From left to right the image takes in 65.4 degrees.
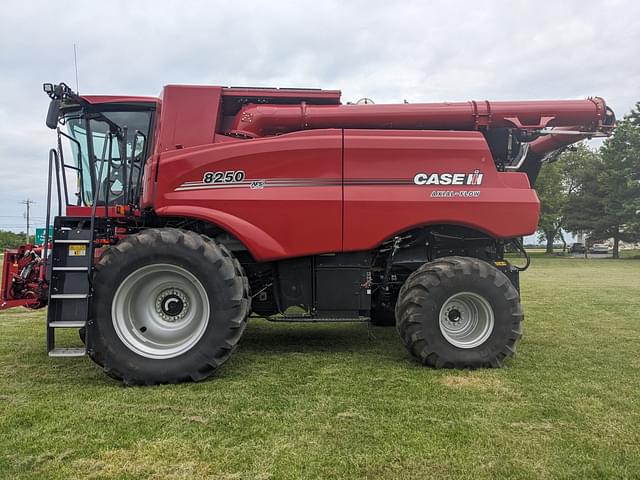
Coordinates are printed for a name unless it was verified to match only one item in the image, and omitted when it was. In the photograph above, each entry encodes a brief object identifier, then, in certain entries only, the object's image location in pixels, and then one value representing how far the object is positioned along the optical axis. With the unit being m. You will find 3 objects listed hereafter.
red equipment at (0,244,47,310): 5.50
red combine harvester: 4.60
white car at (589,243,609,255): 48.52
